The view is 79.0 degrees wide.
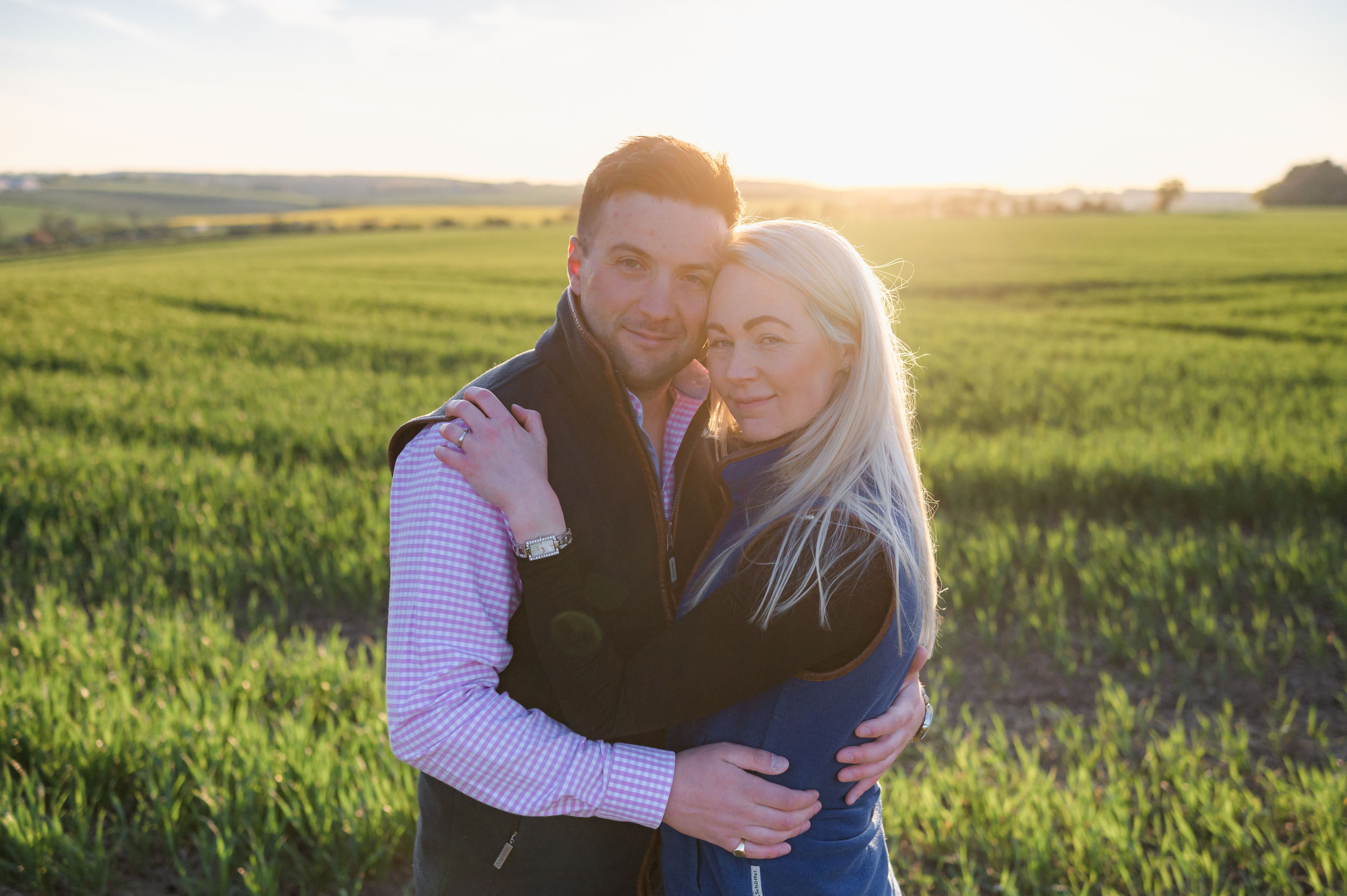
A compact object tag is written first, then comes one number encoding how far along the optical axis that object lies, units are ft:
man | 5.09
